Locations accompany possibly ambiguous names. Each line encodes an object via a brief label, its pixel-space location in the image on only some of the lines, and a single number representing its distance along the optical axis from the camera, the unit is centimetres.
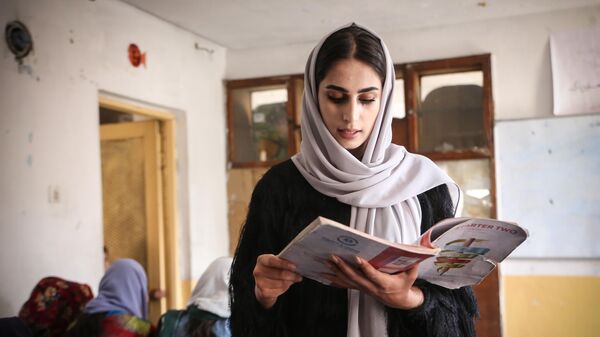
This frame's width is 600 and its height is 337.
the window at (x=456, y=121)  364
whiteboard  345
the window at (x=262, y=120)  411
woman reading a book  104
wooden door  373
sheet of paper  344
